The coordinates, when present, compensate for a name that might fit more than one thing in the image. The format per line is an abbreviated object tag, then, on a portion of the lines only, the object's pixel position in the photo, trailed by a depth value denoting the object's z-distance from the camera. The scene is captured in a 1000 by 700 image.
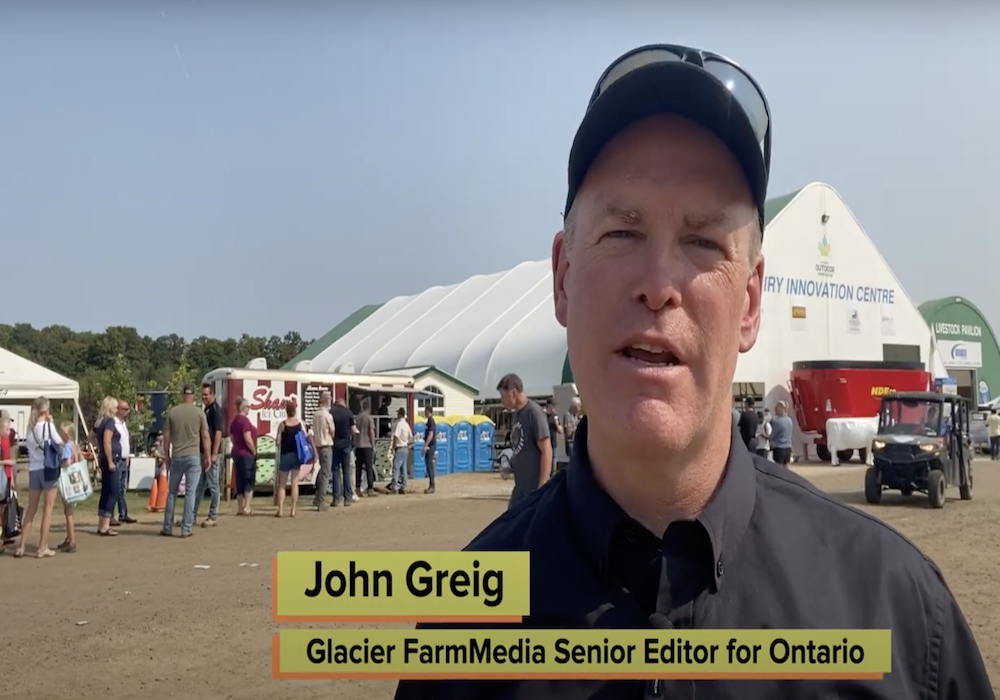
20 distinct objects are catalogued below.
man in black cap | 1.17
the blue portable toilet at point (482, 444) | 22.88
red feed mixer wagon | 25.64
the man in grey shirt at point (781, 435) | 18.12
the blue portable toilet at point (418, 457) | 20.23
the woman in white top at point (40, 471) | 9.07
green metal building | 42.22
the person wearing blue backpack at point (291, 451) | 12.45
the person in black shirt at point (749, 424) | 11.93
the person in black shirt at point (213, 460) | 11.70
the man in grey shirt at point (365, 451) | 15.75
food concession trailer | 15.81
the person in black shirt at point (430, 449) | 17.36
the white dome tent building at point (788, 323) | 29.75
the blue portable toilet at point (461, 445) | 22.41
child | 9.41
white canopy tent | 16.23
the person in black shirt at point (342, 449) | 14.28
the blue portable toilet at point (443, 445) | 21.97
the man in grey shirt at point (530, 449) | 7.14
